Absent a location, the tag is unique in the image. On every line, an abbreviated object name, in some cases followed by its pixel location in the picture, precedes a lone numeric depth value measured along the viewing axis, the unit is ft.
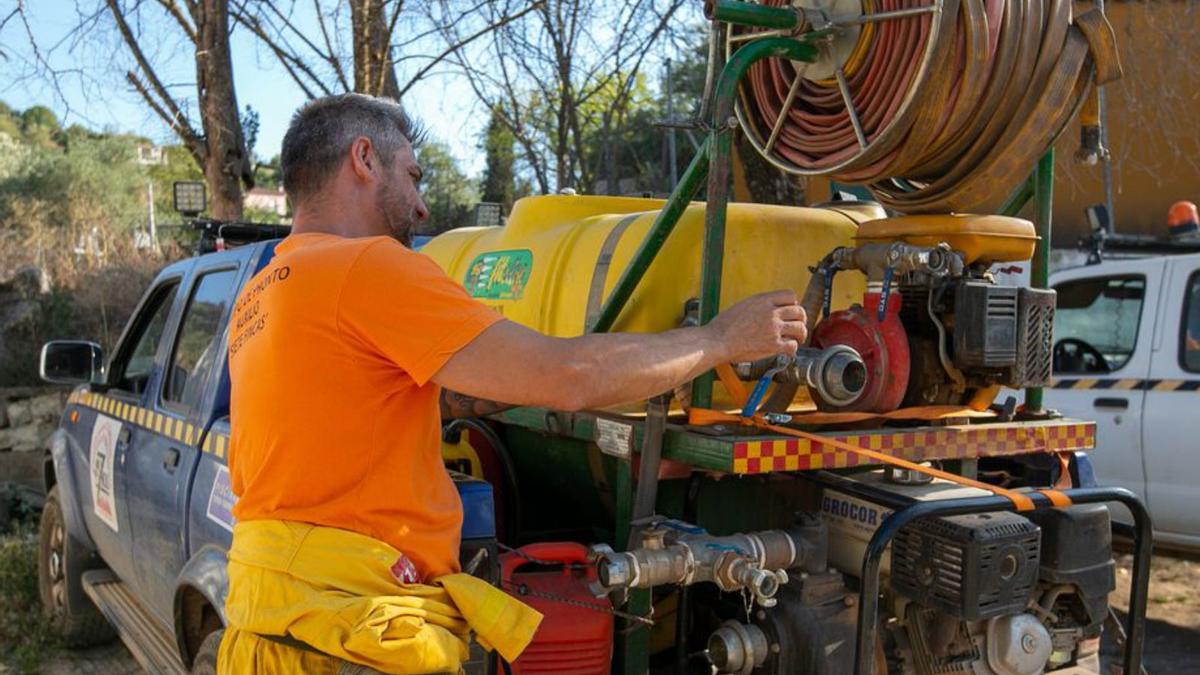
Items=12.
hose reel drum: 8.40
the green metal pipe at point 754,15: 8.47
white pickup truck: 18.20
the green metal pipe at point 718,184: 8.56
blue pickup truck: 11.00
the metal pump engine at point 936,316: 8.73
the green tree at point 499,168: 49.47
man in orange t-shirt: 6.40
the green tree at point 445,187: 45.01
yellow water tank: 9.93
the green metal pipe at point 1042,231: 10.28
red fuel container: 8.86
